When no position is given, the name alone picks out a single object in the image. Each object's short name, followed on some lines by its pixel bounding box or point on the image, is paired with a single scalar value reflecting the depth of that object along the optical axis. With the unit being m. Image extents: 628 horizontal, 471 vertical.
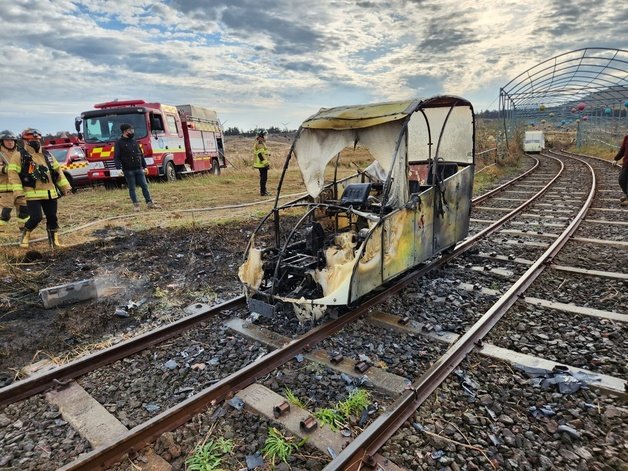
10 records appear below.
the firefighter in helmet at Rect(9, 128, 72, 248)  7.42
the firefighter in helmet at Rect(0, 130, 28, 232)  7.22
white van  34.53
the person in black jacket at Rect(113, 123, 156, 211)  11.33
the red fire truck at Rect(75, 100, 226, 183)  15.47
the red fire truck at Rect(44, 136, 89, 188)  15.99
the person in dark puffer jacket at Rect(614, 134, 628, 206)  10.25
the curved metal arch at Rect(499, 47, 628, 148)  25.79
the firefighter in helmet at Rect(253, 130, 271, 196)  13.45
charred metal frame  4.59
